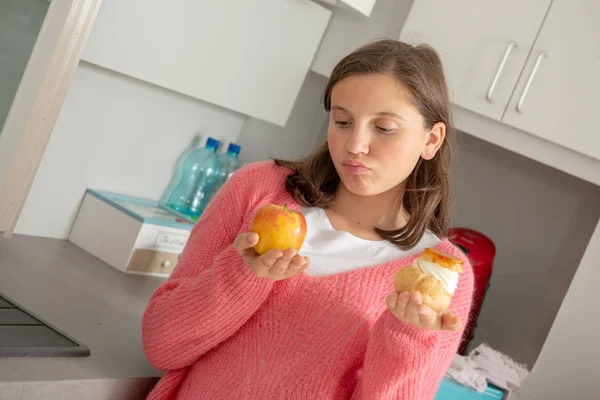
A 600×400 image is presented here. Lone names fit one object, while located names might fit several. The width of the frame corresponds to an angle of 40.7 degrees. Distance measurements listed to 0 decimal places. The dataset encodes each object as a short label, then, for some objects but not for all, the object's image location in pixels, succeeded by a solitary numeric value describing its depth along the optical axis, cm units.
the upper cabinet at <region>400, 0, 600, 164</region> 199
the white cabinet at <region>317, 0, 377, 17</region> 211
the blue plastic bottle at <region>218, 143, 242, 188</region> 244
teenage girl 121
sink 123
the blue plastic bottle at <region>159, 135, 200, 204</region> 236
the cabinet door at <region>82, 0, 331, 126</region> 171
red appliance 224
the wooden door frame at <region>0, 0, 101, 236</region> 150
